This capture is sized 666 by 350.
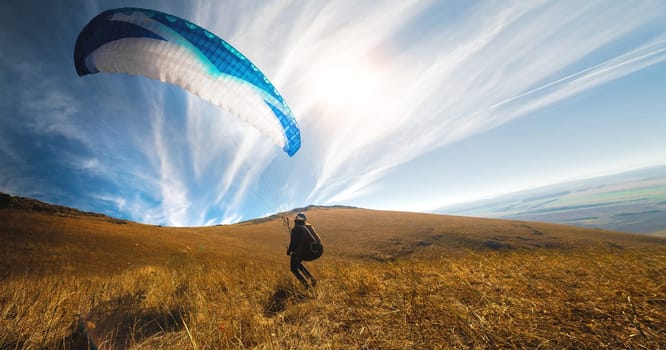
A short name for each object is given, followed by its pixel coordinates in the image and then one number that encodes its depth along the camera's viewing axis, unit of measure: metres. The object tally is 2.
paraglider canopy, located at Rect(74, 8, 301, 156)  7.29
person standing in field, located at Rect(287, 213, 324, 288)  5.23
